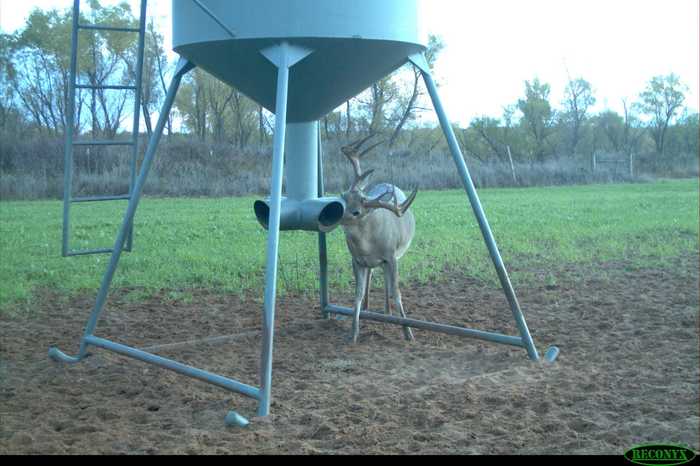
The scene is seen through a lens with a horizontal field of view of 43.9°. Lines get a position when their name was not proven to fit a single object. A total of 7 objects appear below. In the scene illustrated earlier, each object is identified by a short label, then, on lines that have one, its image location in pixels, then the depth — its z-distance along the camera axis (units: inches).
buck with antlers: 310.3
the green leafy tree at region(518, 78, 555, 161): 1814.7
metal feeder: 256.1
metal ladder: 288.8
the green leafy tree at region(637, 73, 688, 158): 1945.1
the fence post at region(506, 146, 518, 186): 1326.6
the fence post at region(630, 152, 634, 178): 1479.8
